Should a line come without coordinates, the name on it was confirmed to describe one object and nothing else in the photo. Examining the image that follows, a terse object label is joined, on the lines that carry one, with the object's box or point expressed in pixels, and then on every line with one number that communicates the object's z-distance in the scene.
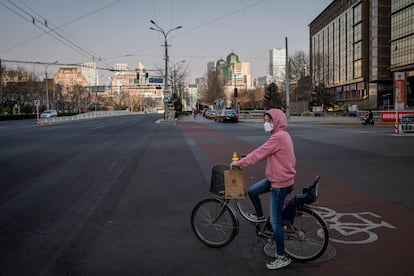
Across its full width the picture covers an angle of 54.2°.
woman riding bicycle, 4.25
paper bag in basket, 4.50
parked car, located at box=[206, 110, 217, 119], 61.58
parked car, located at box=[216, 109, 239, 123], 45.75
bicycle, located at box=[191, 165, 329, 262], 4.29
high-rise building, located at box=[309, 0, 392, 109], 81.25
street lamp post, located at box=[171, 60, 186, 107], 71.94
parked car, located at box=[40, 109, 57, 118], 66.28
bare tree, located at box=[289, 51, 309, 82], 76.94
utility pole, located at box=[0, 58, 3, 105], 61.75
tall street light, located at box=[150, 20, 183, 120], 46.53
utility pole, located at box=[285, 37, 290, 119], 43.92
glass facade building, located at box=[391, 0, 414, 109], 70.56
